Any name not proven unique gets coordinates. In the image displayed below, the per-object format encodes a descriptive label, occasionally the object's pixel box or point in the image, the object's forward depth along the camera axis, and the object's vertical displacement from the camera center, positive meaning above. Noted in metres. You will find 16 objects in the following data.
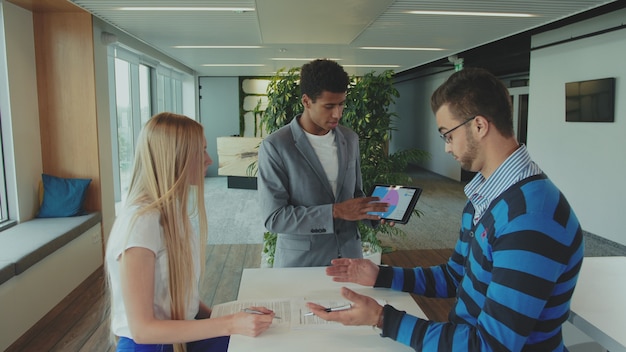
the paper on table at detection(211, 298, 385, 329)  1.39 -0.57
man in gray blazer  2.12 -0.23
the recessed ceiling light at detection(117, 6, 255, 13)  4.63 +1.22
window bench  3.14 -1.04
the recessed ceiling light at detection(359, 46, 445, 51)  7.47 +1.32
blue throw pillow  4.47 -0.62
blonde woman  1.35 -0.37
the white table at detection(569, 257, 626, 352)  1.41 -0.60
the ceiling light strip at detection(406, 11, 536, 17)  4.88 +1.21
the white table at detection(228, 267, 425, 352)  1.28 -0.57
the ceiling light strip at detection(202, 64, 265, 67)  10.18 +1.43
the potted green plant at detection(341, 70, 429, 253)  3.93 +0.00
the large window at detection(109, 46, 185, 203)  6.59 +0.54
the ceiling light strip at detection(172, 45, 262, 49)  7.45 +1.35
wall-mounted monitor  5.62 +0.35
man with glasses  1.03 -0.27
